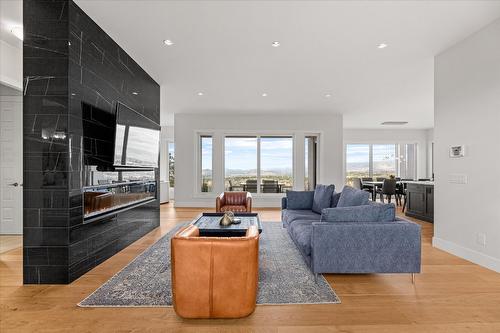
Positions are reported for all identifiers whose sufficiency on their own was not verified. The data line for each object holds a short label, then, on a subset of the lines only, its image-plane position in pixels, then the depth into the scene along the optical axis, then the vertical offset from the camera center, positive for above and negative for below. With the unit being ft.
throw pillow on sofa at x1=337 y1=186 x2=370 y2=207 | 11.82 -1.22
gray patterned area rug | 8.28 -3.78
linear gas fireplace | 10.74 -1.27
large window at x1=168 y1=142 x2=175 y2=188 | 35.22 +1.08
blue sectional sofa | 9.29 -2.54
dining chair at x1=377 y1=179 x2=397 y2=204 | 27.89 -1.72
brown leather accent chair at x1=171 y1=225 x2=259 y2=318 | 6.85 -2.55
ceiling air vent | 32.90 +5.50
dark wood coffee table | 11.23 -2.44
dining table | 30.60 -1.76
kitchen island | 20.05 -2.31
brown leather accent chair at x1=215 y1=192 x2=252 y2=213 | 18.85 -2.21
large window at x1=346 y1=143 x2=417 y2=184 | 38.34 +1.29
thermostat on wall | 12.27 +0.82
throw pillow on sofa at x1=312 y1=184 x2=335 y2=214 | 15.52 -1.56
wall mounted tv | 12.36 +1.47
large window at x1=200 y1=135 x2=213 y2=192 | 28.89 +0.68
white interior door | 15.85 +0.33
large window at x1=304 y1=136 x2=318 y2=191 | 29.43 +1.00
